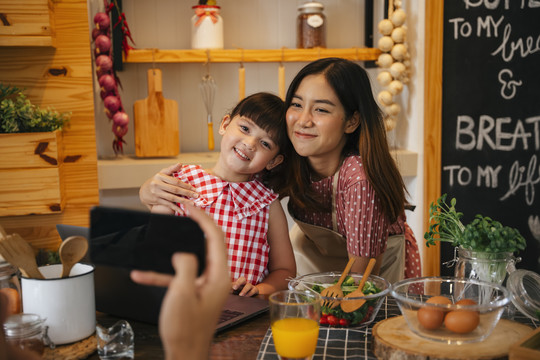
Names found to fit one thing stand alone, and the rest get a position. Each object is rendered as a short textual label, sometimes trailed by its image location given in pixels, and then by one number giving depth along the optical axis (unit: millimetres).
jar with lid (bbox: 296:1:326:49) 2514
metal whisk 2604
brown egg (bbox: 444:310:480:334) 859
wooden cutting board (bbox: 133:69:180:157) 2441
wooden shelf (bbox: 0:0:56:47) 1869
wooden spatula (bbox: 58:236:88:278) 860
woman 1451
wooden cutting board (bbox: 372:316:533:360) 829
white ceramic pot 833
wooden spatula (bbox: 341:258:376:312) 970
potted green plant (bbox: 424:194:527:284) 1008
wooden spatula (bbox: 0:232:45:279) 820
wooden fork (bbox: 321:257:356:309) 1025
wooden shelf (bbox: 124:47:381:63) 2461
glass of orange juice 807
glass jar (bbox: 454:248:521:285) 1029
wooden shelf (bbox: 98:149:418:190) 2395
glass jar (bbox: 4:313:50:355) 752
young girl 1408
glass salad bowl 979
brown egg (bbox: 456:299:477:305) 925
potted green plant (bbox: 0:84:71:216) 1847
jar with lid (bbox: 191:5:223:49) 2451
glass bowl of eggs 860
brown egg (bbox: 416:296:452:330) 871
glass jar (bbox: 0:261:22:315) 877
